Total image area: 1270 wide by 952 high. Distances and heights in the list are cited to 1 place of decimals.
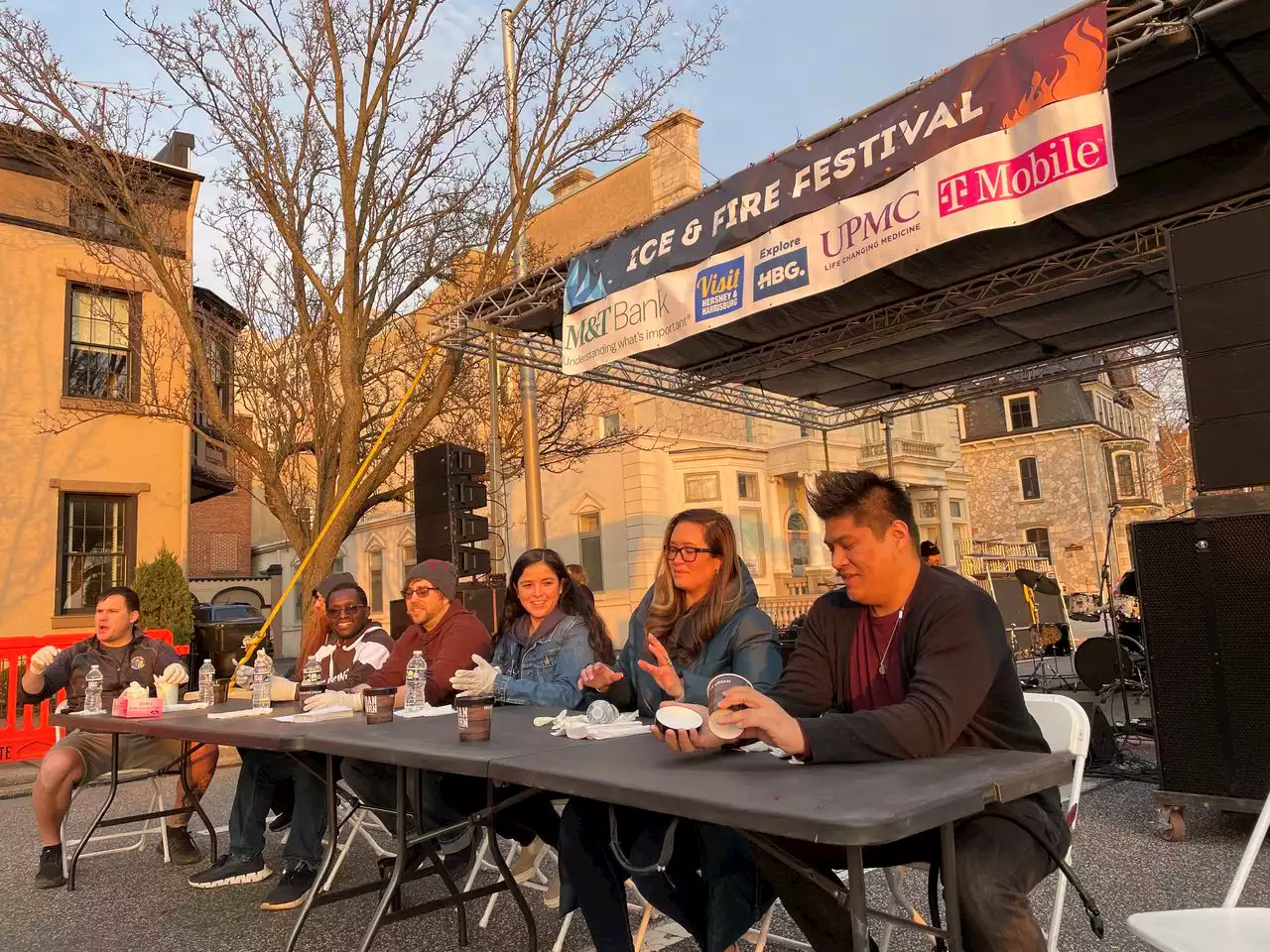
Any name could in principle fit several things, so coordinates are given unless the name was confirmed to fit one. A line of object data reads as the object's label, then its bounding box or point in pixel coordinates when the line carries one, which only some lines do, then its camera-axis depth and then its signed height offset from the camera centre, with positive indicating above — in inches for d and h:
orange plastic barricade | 321.5 -48.8
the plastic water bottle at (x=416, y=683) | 147.8 -18.0
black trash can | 521.3 -35.9
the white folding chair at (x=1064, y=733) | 93.0 -22.5
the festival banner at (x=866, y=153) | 201.5 +111.5
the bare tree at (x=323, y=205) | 410.0 +186.9
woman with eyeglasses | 102.6 -22.6
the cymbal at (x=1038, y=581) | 497.0 -19.8
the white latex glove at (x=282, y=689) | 185.6 -22.5
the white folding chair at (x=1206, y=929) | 72.9 -34.2
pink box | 170.1 -22.8
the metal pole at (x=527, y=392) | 358.6 +77.6
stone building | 1545.9 +138.0
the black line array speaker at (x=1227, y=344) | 167.0 +37.7
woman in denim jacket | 156.6 -12.9
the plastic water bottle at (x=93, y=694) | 183.3 -21.2
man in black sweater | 81.0 -15.1
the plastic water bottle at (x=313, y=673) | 187.0 -19.7
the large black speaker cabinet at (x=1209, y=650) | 164.6 -21.8
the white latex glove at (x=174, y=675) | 190.7 -18.8
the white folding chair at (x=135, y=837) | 192.4 -57.5
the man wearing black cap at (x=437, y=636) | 174.9 -12.3
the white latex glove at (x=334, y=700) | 154.6 -21.2
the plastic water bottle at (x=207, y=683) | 190.1 -20.9
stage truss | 308.7 +96.6
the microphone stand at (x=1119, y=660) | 260.8 -36.7
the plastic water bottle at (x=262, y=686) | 167.8 -19.4
